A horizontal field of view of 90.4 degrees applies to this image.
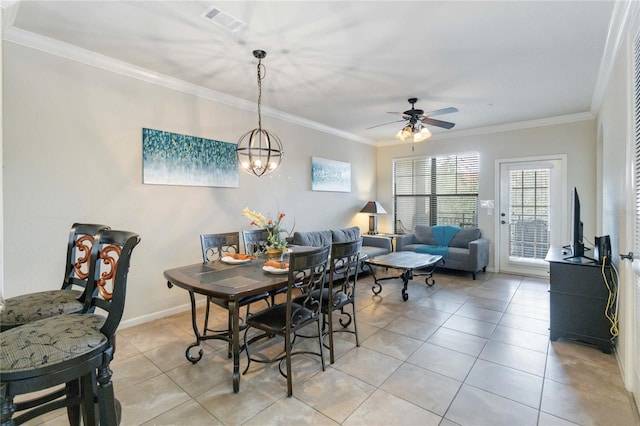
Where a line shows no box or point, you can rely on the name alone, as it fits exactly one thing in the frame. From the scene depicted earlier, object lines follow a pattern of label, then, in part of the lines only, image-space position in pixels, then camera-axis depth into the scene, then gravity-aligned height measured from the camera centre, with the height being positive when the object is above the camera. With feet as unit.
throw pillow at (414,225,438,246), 20.19 -1.68
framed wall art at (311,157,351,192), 18.07 +2.06
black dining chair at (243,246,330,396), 7.11 -2.58
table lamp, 21.30 -0.13
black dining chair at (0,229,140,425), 3.78 -1.83
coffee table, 13.67 -2.43
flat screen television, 9.86 -0.82
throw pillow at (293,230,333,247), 15.25 -1.48
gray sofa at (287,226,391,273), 15.39 -1.62
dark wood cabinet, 8.91 -2.73
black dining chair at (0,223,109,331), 5.48 -1.69
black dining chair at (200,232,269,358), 8.68 -1.17
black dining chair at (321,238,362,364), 8.28 -2.20
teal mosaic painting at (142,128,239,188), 11.27 +1.89
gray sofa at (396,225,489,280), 17.17 -2.18
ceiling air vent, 7.66 +4.78
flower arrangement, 9.39 -0.75
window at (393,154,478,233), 20.11 +1.19
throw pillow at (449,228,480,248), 18.92 -1.68
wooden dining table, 6.91 -1.71
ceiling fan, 12.93 +3.53
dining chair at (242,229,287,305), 11.18 -1.15
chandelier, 9.89 +3.06
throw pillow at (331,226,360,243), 17.79 -1.44
